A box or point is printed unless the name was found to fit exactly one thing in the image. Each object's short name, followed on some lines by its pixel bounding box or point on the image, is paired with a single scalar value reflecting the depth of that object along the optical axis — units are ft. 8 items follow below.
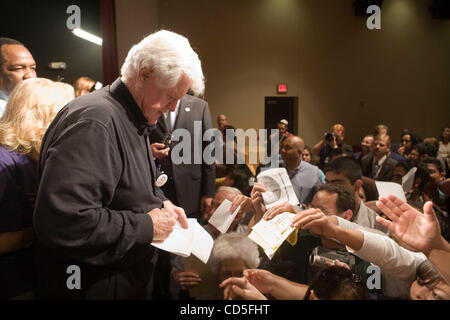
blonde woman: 3.29
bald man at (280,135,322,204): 6.89
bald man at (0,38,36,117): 5.51
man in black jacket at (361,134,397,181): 9.40
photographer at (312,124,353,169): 10.84
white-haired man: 2.49
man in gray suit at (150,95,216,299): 5.00
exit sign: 12.03
